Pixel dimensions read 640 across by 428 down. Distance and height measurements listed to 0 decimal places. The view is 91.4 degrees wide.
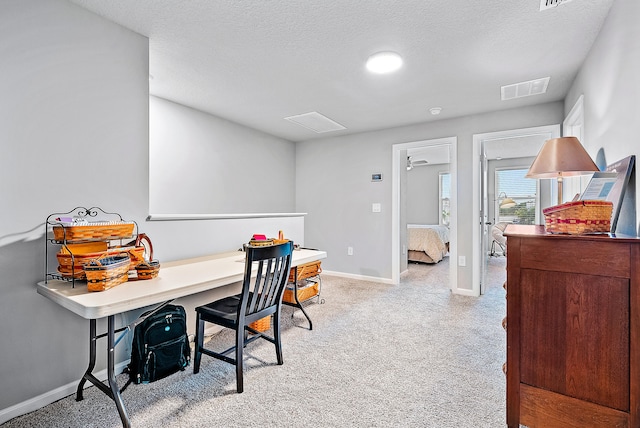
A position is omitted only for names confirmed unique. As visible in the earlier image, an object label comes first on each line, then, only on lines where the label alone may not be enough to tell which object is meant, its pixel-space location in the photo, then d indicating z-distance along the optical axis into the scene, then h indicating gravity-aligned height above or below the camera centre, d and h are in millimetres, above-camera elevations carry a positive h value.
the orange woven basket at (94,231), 1576 -93
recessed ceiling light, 2354 +1198
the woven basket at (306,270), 3070 -590
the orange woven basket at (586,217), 1325 -8
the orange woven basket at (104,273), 1492 -289
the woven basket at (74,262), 1570 -242
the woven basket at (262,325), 2607 -935
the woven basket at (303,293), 3120 -826
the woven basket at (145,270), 1771 -322
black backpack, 1837 -799
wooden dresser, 1202 -480
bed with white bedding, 5793 -562
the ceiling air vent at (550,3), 1740 +1195
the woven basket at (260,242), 2385 -219
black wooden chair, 1800 -591
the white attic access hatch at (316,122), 3869 +1223
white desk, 1338 -374
